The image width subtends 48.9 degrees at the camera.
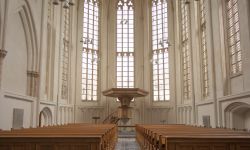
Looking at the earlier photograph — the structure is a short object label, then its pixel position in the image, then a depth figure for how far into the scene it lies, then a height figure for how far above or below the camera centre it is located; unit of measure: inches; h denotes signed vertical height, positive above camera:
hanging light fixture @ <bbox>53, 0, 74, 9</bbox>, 497.7 +189.8
